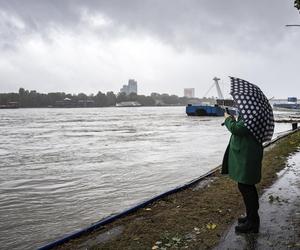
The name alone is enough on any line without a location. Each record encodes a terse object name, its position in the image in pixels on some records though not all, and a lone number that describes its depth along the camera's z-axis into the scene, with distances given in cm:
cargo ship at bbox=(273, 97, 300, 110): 11619
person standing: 494
